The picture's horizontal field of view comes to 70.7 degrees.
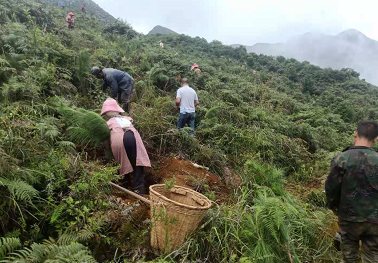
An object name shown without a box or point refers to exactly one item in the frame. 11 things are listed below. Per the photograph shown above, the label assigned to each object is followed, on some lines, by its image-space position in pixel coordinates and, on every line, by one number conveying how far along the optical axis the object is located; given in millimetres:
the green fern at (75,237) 2305
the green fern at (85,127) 3881
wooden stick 3091
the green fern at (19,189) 2363
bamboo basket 2502
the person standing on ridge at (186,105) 6457
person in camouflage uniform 2615
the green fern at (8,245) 1946
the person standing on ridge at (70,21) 13246
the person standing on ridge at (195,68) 11266
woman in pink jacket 3914
